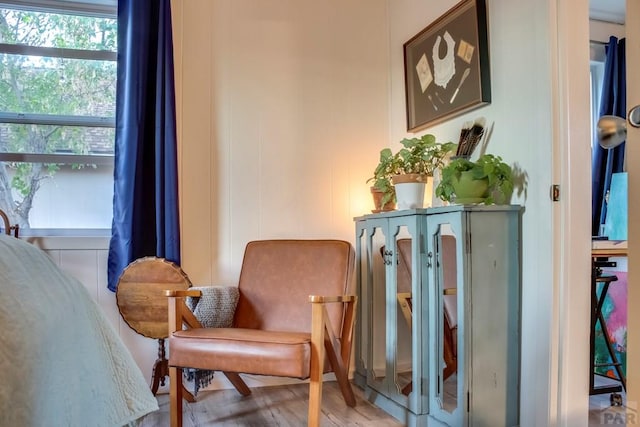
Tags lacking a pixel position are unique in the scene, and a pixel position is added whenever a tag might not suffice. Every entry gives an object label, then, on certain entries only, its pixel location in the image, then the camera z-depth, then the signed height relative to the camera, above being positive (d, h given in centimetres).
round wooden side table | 232 -35
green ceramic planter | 190 +15
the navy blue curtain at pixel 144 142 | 243 +43
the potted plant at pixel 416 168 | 229 +28
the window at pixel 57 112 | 252 +61
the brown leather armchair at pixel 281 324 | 177 -44
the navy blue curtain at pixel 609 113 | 316 +77
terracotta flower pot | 257 +12
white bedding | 82 -25
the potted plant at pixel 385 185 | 247 +21
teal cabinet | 182 -37
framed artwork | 213 +79
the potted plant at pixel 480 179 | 189 +18
